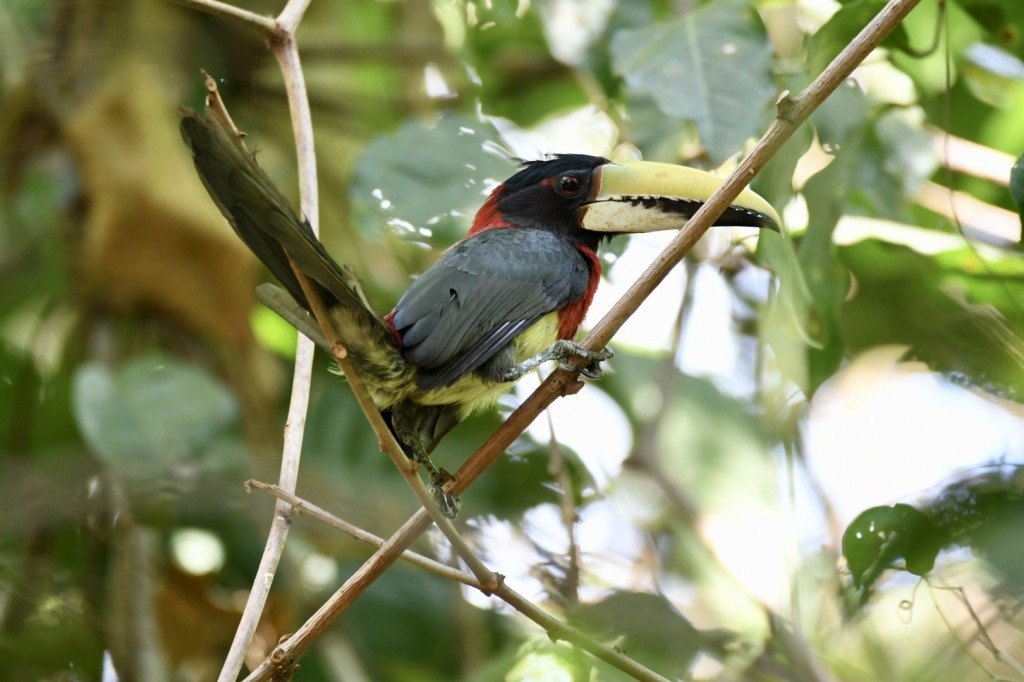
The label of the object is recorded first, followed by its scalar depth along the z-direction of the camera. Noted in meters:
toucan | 5.30
